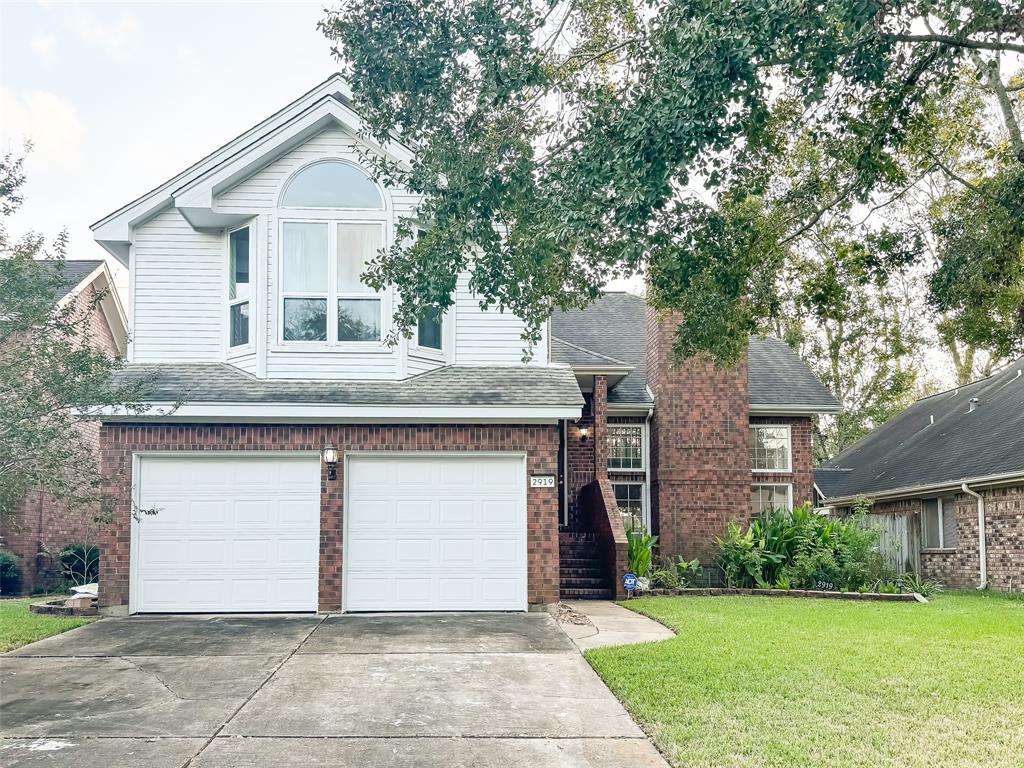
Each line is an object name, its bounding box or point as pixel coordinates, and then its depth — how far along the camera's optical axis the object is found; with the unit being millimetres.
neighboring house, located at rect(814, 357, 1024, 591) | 16922
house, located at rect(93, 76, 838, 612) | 11523
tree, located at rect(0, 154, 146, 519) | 8805
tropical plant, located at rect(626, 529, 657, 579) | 14906
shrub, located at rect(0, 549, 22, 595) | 15867
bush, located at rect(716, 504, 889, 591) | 14898
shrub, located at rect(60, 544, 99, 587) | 15750
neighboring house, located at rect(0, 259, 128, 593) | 16266
